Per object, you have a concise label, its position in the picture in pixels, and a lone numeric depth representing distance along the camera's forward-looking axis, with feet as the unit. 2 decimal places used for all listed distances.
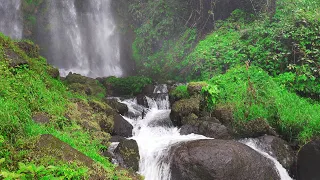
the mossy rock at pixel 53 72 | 37.20
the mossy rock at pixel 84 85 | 45.02
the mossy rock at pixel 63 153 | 17.16
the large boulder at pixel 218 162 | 22.15
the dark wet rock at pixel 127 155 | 24.82
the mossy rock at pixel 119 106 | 41.22
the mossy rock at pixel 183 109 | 36.78
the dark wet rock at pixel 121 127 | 33.68
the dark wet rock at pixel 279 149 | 27.14
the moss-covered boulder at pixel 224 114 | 33.46
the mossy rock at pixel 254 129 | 30.71
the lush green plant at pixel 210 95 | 36.05
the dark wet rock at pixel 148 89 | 52.80
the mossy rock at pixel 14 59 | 28.55
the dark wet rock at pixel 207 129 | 30.60
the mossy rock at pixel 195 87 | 41.37
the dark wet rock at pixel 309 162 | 25.27
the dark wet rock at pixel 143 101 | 47.01
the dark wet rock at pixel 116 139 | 29.24
